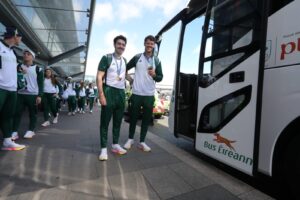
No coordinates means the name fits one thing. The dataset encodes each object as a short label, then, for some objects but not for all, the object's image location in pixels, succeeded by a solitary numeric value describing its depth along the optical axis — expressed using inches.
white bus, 92.0
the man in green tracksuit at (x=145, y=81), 170.2
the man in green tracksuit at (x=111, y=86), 151.6
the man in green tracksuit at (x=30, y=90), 196.9
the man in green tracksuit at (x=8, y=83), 149.9
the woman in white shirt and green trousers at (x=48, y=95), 278.7
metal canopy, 393.7
